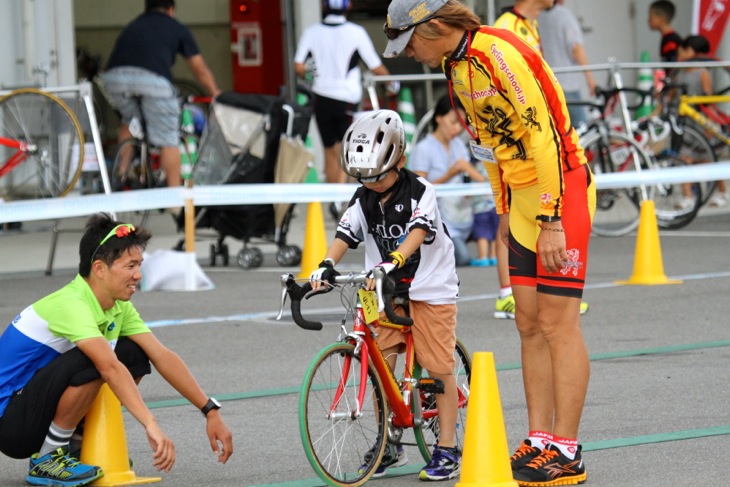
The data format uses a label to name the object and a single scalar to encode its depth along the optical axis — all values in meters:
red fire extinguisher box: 46.16
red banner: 42.25
